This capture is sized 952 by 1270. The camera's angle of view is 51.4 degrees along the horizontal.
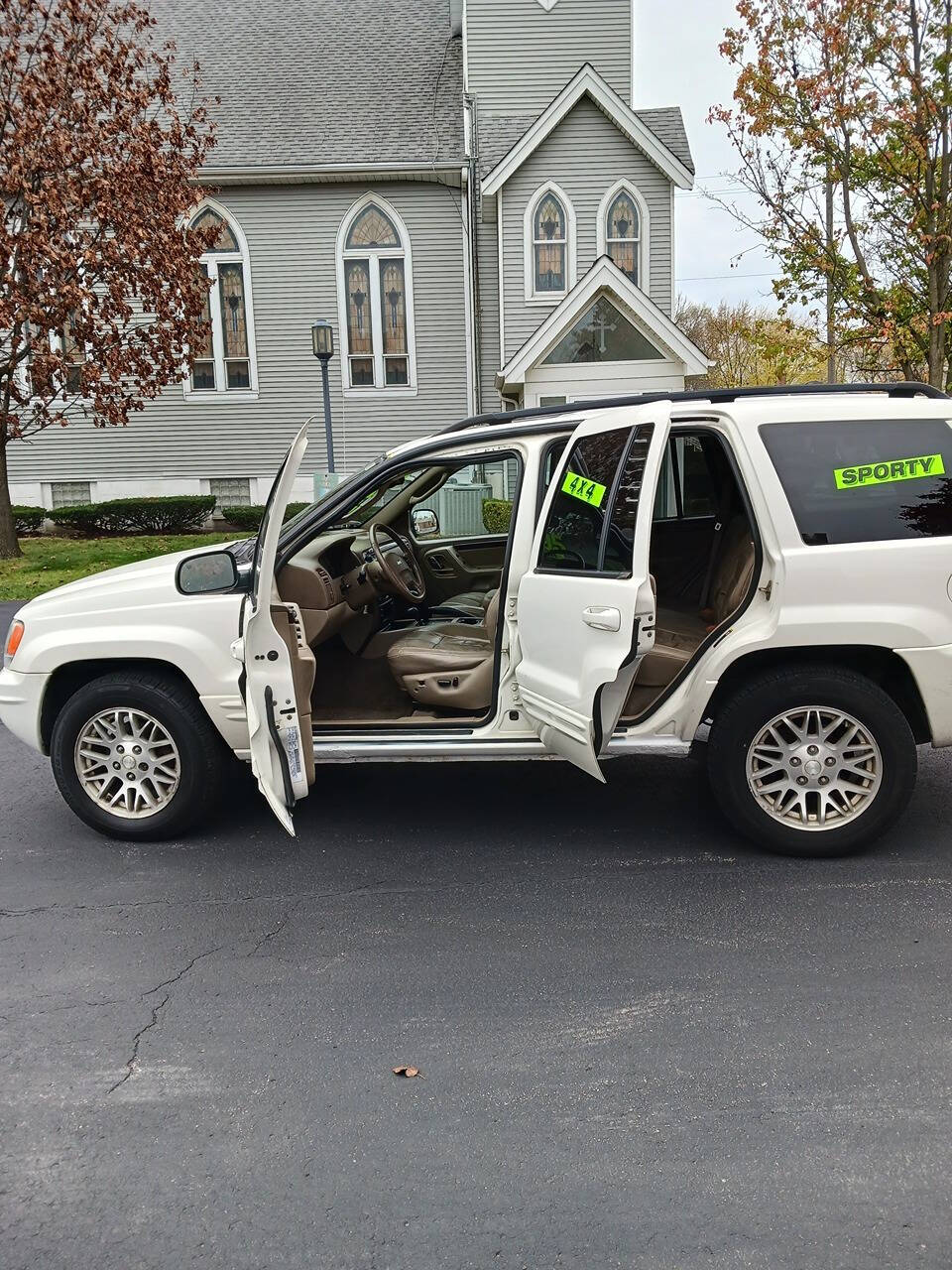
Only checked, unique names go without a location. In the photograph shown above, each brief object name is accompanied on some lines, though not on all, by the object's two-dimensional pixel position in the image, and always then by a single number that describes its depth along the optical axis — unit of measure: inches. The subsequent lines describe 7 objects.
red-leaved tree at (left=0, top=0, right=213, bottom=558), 569.9
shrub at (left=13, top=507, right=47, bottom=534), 780.6
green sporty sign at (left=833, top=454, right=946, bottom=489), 167.0
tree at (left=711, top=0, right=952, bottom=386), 470.9
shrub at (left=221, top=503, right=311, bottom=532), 788.0
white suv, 159.3
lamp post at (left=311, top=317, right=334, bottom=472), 633.6
